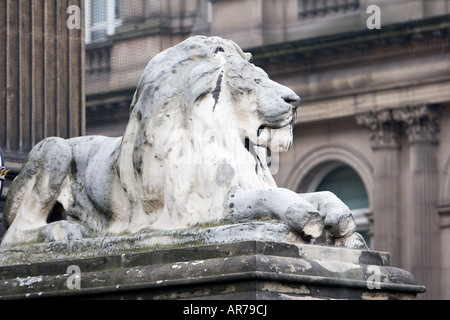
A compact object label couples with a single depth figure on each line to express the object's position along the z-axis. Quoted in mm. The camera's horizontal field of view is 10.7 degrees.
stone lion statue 13719
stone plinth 12799
